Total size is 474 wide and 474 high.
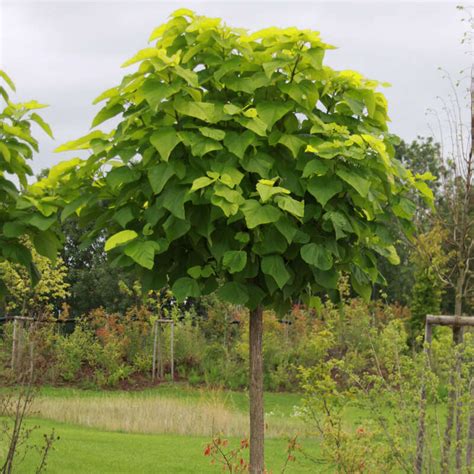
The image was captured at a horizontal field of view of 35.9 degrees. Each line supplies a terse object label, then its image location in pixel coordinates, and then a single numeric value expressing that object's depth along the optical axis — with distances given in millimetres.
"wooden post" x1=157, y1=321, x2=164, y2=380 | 16406
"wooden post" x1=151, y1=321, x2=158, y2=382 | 16250
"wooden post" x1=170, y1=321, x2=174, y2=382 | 16317
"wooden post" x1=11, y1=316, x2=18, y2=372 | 12977
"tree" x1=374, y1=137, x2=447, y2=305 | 28906
